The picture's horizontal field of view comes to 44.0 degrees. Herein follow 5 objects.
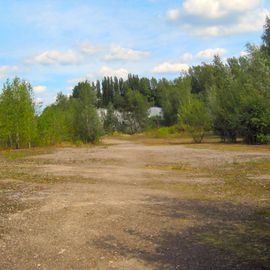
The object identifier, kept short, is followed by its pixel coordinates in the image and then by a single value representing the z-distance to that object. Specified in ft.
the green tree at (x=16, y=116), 105.24
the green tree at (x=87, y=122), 132.60
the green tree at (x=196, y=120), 118.92
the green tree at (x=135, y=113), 232.77
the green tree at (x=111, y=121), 218.10
